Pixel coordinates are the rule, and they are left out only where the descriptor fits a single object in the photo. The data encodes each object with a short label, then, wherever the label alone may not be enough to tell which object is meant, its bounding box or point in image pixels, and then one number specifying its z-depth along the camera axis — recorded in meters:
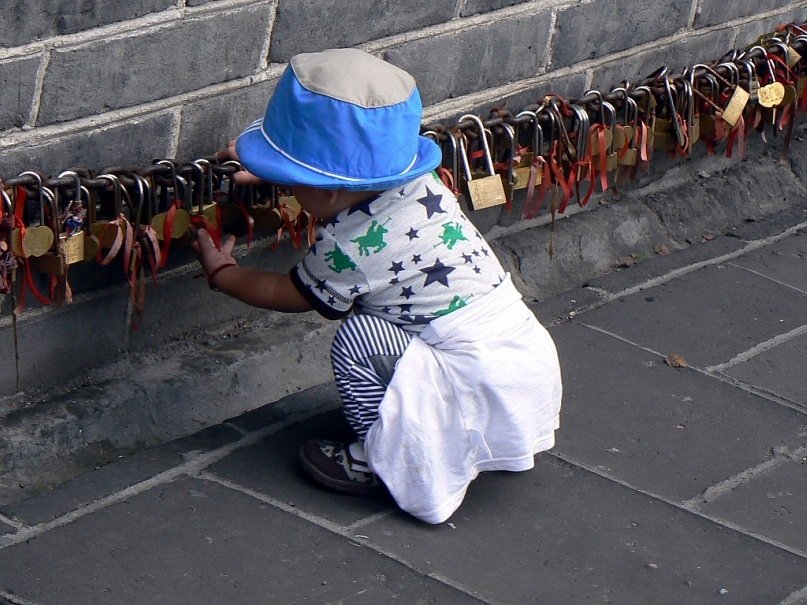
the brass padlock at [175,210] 5.74
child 5.12
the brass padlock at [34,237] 5.28
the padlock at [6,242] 5.25
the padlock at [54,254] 5.34
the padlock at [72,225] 5.41
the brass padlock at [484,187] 6.63
